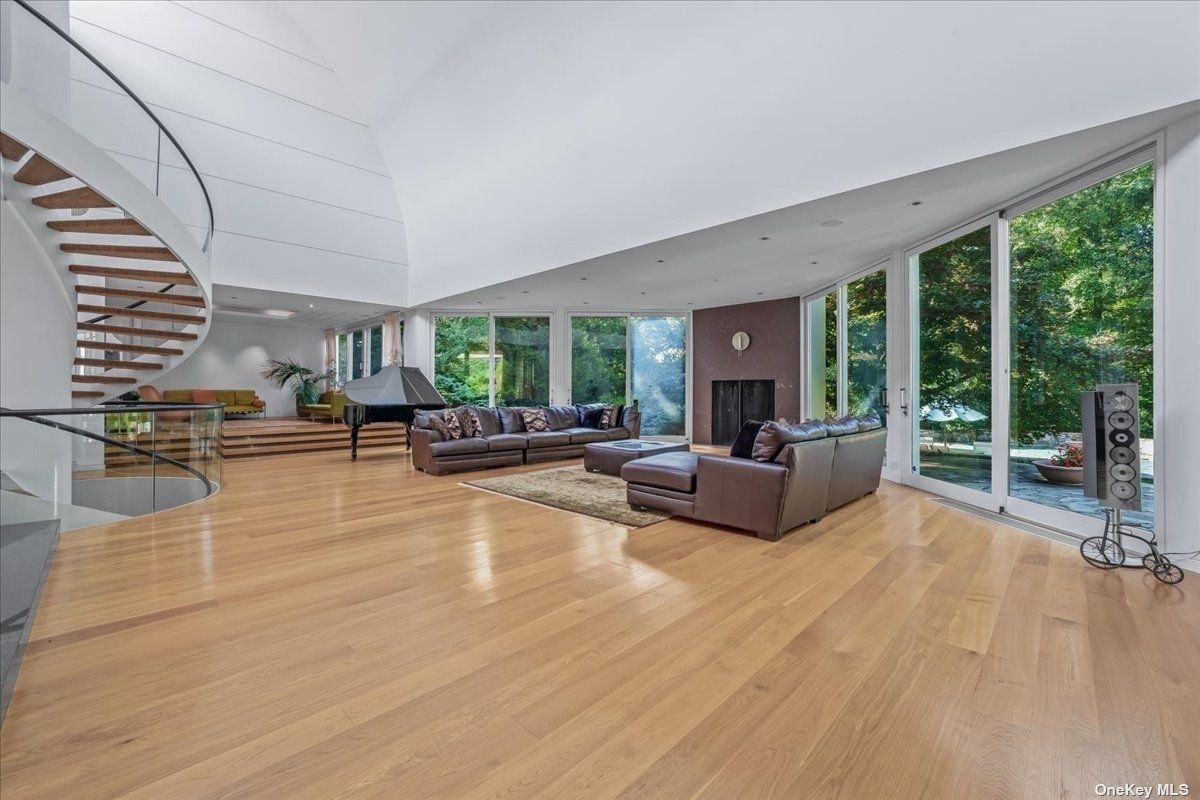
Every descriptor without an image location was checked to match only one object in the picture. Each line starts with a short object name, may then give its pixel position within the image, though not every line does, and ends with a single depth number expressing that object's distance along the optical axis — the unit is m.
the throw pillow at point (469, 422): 7.15
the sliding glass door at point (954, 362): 4.72
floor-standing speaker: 3.03
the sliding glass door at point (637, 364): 10.45
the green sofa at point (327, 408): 10.28
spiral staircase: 3.84
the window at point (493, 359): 10.39
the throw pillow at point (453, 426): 6.91
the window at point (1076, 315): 3.42
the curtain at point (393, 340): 10.24
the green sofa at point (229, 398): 10.78
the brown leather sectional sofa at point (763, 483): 3.64
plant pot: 3.92
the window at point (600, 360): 10.43
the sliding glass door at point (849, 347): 6.58
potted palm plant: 12.29
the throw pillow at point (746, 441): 4.01
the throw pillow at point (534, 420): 7.93
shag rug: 4.31
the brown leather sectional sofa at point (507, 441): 6.57
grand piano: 7.96
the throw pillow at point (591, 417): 8.59
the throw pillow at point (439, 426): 6.80
